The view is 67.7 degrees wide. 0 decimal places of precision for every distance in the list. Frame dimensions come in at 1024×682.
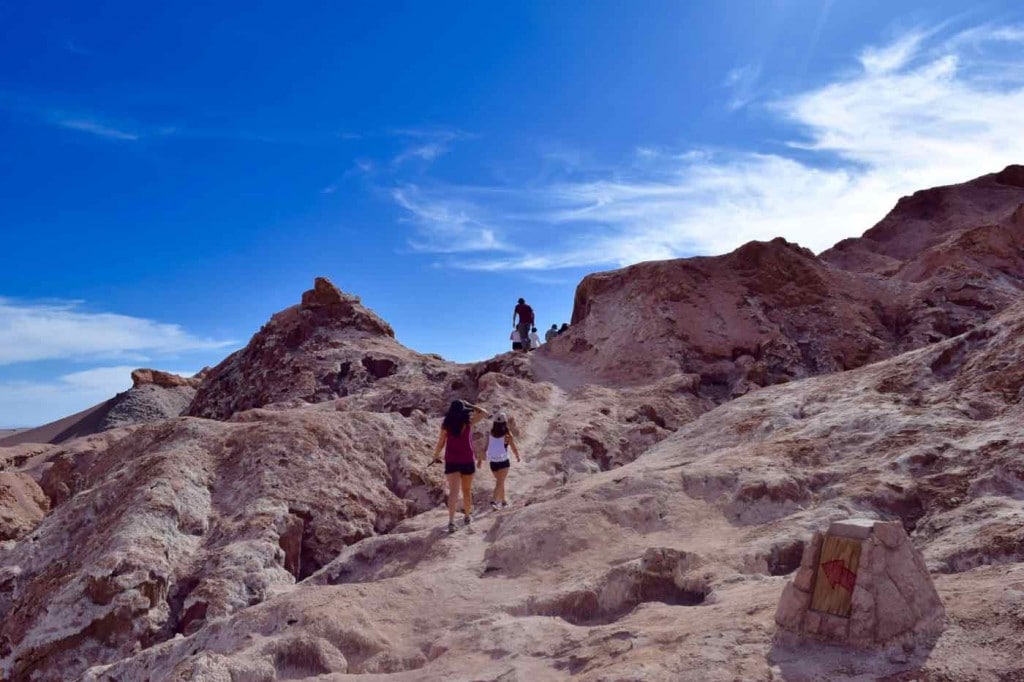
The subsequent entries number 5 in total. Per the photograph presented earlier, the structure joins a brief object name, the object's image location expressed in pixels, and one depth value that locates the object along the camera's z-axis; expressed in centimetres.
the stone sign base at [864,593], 435
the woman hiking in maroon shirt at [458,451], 915
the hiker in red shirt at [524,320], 2277
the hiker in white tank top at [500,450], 984
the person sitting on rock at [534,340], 2245
